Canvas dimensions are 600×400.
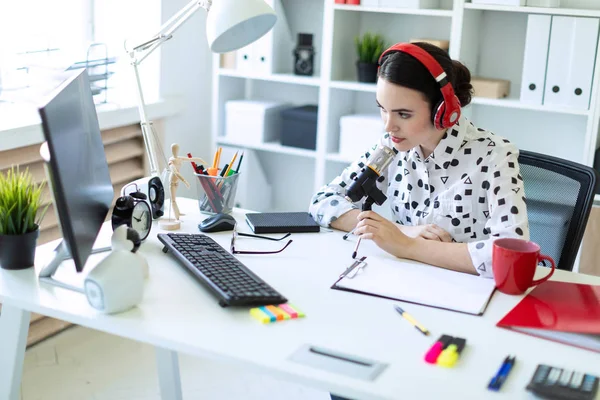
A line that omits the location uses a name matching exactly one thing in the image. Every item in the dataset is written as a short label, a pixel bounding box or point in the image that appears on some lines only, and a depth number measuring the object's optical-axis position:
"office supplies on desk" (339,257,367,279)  1.62
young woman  1.74
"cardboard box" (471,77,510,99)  3.00
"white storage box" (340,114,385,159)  3.18
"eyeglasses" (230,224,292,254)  1.75
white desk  1.20
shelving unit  2.97
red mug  1.55
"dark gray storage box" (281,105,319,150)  3.36
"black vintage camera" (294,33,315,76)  3.41
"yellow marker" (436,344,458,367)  1.24
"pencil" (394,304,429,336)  1.36
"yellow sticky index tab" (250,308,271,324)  1.37
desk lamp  1.79
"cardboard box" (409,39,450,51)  3.04
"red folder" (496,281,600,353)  1.38
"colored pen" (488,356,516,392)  1.18
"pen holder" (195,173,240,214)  2.00
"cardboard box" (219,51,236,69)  3.45
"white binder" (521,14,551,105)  2.81
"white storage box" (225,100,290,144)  3.45
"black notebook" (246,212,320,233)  1.91
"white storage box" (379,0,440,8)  3.00
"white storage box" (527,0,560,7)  2.83
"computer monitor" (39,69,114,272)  1.31
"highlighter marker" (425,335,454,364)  1.25
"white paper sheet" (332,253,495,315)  1.50
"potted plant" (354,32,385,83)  3.19
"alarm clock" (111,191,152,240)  1.76
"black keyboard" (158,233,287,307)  1.44
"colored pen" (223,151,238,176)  2.02
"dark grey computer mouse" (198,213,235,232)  1.88
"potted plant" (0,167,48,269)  1.56
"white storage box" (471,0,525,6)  2.83
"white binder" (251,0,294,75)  3.36
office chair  1.91
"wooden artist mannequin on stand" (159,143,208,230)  1.90
